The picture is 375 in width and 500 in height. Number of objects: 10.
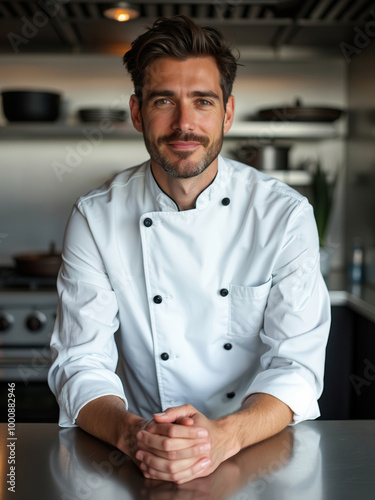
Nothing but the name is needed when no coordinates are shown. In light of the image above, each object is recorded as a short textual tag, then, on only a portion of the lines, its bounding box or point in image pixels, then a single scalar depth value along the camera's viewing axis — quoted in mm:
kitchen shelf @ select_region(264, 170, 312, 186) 2490
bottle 2375
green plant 2445
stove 2150
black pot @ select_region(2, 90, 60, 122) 2447
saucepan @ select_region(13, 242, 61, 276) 2301
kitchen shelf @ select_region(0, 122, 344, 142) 2461
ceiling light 1998
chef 1207
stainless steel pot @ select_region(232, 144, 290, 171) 2500
